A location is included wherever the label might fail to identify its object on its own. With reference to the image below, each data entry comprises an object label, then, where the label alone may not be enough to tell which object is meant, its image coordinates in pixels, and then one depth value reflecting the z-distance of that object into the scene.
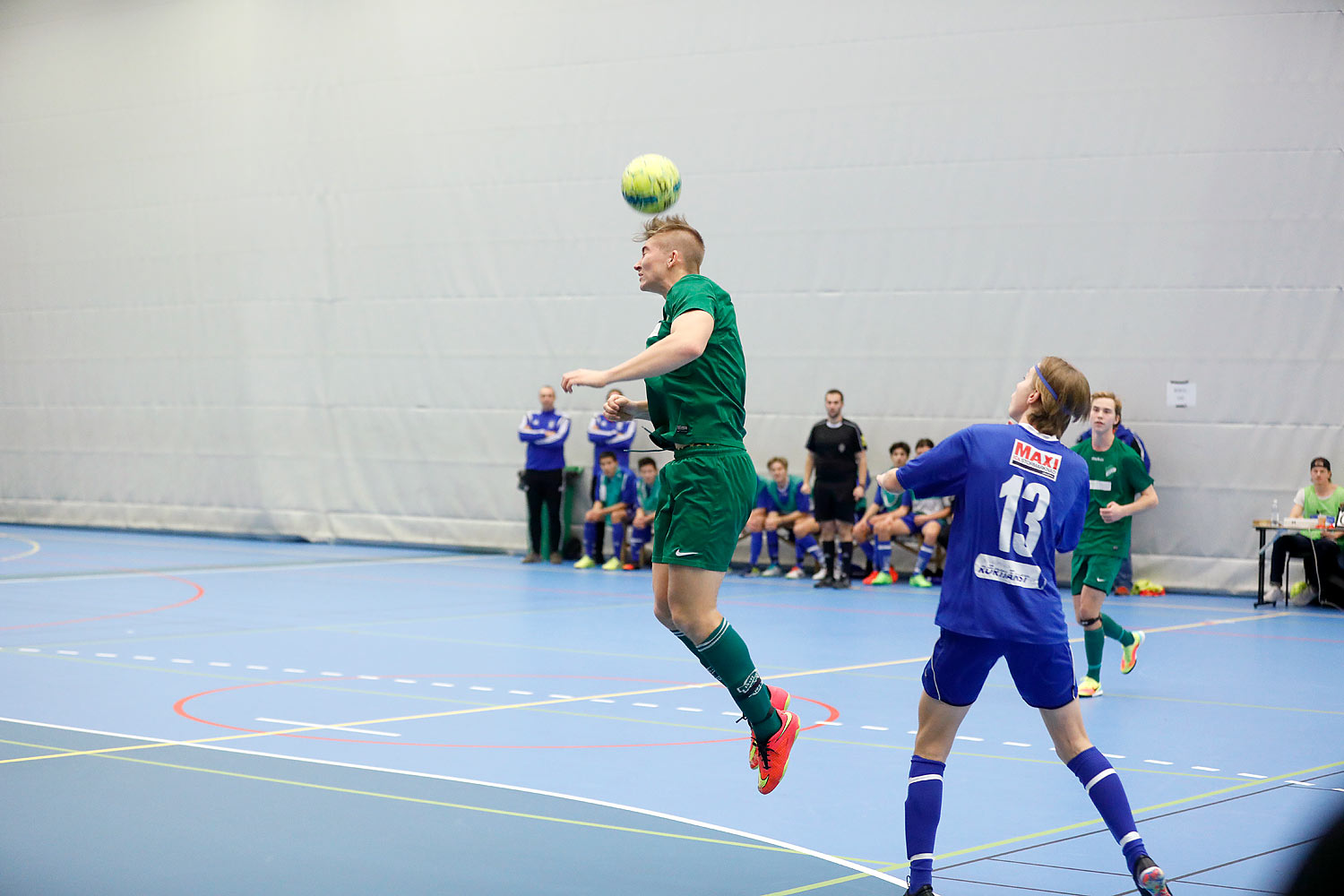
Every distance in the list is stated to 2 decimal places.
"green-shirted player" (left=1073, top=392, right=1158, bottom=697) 8.90
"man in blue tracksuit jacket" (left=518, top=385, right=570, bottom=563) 18.48
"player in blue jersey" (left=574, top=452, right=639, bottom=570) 18.34
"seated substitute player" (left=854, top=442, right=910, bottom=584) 16.48
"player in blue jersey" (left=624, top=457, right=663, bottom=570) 18.02
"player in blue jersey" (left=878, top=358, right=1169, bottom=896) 4.43
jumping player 5.36
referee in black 16.22
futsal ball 6.67
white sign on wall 15.98
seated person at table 14.84
